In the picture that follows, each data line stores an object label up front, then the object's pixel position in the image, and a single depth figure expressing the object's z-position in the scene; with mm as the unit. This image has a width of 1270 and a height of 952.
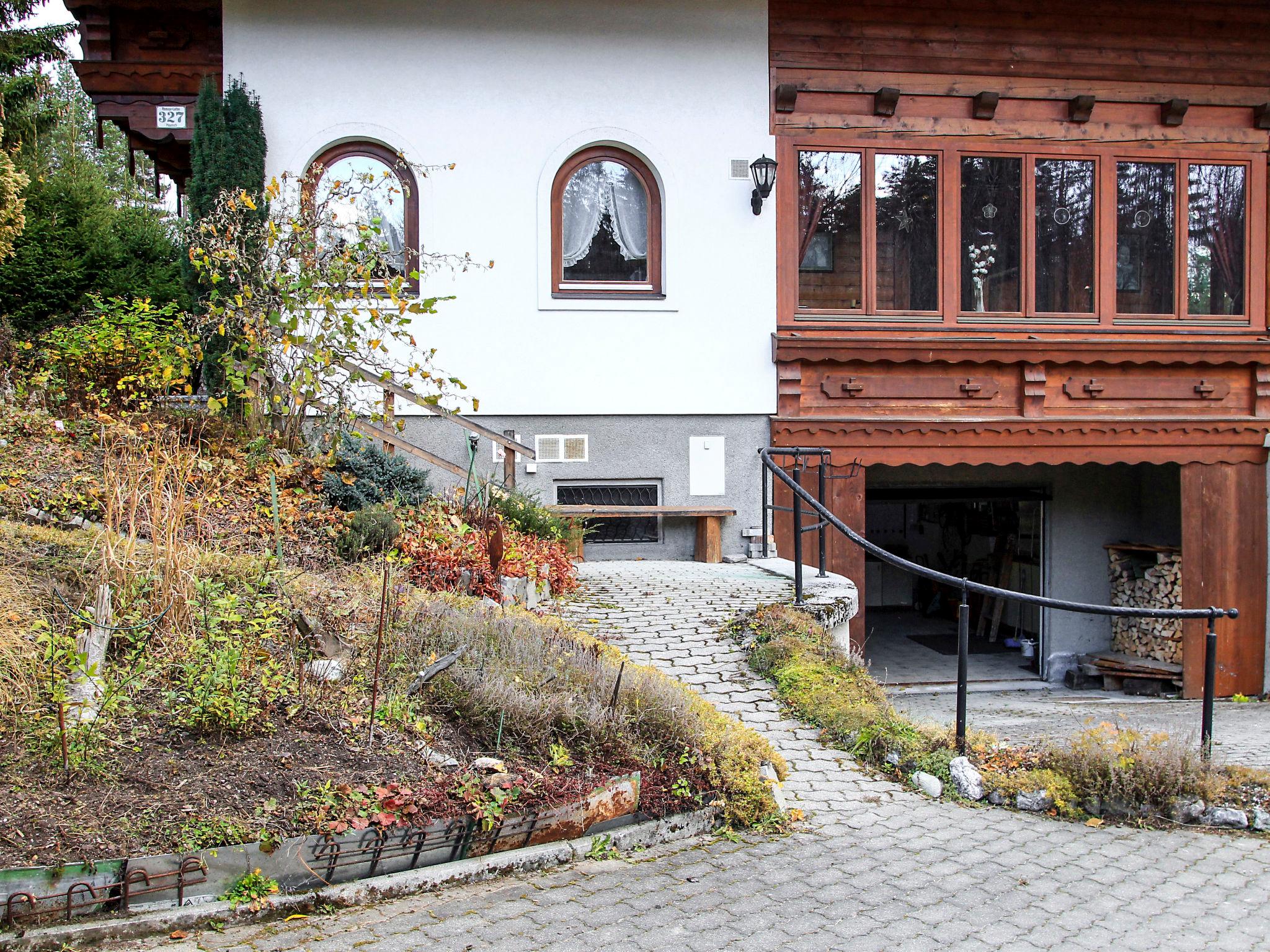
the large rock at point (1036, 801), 4680
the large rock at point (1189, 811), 4609
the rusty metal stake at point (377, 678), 4102
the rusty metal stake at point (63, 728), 3473
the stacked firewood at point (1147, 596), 11281
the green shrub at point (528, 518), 8172
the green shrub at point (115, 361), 8039
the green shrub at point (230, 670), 3938
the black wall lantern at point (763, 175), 9711
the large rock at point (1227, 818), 4586
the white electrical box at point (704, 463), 10039
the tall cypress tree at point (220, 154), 8898
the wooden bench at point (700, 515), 9578
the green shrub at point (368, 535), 6883
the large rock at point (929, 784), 4816
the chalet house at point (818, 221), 9633
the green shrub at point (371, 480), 7762
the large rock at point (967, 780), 4789
